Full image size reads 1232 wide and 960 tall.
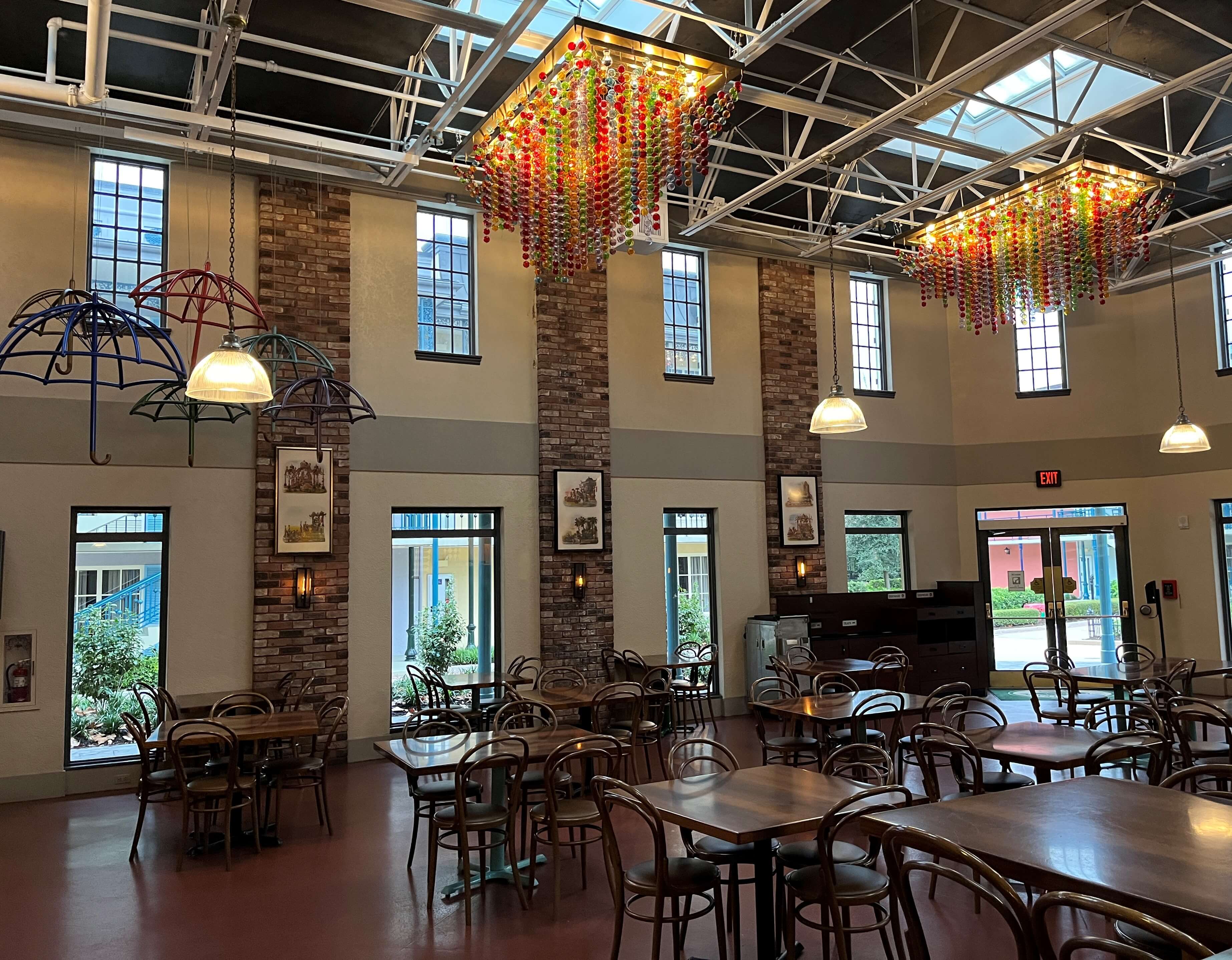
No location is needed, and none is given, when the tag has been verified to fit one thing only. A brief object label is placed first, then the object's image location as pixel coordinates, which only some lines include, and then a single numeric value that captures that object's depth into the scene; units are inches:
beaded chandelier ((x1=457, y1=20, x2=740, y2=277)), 199.9
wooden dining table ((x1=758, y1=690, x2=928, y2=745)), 244.2
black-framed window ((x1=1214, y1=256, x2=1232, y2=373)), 468.1
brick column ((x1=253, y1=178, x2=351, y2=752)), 344.2
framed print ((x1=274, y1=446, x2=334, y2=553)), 349.1
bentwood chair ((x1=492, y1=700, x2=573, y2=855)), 233.5
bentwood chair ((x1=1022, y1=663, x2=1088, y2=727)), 293.4
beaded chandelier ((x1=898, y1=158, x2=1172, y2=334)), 284.5
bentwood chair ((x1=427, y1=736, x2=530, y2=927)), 193.9
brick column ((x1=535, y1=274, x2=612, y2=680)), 399.9
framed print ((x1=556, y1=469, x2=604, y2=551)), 404.8
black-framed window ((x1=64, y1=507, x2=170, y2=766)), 320.2
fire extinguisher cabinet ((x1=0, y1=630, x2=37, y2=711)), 306.8
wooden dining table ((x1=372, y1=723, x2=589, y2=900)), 198.5
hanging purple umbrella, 311.4
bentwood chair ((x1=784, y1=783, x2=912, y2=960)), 135.2
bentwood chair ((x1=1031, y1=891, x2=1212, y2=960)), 82.0
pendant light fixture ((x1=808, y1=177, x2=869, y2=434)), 302.0
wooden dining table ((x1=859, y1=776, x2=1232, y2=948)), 101.4
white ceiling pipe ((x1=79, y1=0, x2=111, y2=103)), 224.8
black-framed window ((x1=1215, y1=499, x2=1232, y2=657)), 462.9
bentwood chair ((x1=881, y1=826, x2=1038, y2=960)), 96.3
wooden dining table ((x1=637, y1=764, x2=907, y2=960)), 142.6
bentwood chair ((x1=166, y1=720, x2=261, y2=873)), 225.9
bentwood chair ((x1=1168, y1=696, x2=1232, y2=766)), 220.2
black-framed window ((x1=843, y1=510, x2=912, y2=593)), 488.7
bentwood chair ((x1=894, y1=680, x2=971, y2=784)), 224.4
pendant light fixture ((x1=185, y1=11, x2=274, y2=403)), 195.6
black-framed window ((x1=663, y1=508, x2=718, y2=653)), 438.6
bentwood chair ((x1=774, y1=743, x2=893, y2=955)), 159.9
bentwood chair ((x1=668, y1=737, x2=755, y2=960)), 157.0
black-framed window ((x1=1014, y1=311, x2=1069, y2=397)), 511.2
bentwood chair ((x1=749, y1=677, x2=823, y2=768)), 273.3
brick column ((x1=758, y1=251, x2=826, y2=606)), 459.2
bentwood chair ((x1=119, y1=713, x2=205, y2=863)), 234.1
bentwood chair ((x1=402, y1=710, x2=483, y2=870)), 219.6
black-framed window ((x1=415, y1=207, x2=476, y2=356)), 391.9
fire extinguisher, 307.1
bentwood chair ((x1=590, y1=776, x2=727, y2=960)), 148.6
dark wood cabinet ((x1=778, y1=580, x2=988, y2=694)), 444.1
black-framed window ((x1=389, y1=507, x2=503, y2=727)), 377.1
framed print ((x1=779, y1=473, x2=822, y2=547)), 459.8
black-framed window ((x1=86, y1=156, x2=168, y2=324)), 335.6
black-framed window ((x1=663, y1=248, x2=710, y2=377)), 447.8
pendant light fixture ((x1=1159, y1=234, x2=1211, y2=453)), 360.8
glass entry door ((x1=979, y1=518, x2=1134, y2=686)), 495.2
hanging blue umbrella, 222.7
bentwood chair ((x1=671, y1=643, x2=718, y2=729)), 357.1
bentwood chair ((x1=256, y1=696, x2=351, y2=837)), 252.5
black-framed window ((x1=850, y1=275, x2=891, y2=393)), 501.7
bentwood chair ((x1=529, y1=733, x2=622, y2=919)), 190.2
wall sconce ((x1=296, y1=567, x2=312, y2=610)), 347.9
